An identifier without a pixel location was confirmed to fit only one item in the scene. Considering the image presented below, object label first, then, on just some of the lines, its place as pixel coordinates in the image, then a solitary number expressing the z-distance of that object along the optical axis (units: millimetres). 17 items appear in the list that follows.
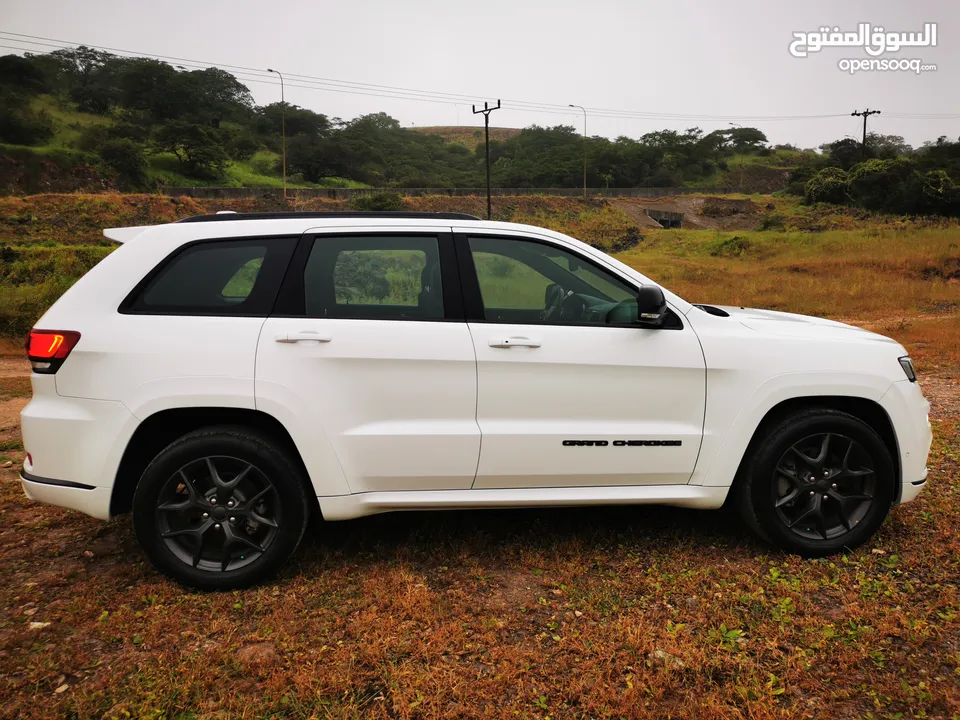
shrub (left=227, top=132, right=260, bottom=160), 71062
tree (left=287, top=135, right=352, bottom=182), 68812
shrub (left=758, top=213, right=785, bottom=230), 48688
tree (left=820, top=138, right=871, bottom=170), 61719
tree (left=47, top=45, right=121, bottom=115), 71500
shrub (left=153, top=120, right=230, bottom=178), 60125
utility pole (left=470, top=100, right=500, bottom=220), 42569
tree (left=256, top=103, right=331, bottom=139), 83000
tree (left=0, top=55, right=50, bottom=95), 65062
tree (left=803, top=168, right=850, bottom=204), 52594
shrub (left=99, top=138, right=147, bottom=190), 55812
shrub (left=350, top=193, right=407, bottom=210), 44875
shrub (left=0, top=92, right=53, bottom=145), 57812
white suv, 3311
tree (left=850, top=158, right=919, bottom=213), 46406
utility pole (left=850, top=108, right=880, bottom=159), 63934
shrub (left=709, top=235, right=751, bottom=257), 37344
